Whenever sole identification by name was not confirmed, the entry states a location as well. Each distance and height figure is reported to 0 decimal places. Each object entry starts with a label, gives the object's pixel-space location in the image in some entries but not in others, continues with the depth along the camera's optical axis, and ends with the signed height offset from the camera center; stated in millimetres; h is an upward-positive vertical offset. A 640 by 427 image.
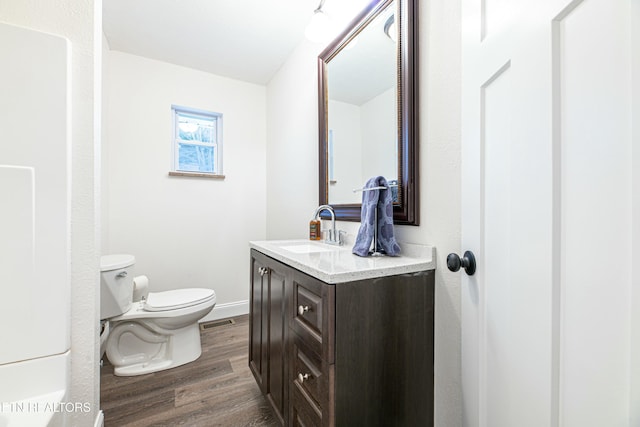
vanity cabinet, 1176 -595
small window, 2600 +734
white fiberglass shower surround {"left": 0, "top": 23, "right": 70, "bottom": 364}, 912 +68
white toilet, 1742 -788
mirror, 1149 +562
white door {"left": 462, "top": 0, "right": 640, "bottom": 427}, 405 -1
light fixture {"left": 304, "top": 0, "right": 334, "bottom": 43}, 1550 +1114
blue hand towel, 1135 -42
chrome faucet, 1602 -130
